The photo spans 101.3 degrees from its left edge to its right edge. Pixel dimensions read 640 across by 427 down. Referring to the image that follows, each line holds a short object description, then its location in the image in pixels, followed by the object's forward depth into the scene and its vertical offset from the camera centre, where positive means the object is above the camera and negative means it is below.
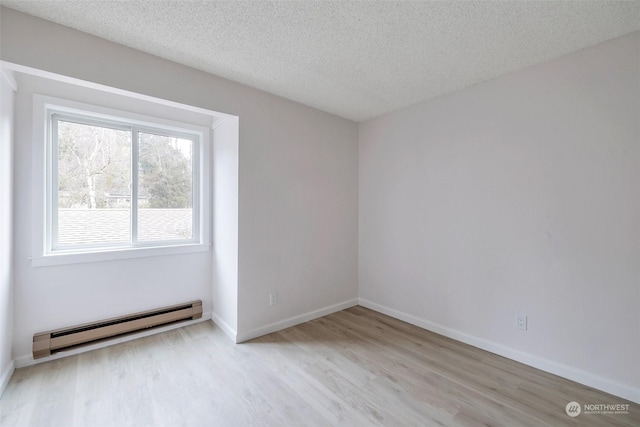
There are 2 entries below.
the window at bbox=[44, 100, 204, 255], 2.35 +0.29
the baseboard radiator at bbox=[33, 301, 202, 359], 2.17 -1.08
